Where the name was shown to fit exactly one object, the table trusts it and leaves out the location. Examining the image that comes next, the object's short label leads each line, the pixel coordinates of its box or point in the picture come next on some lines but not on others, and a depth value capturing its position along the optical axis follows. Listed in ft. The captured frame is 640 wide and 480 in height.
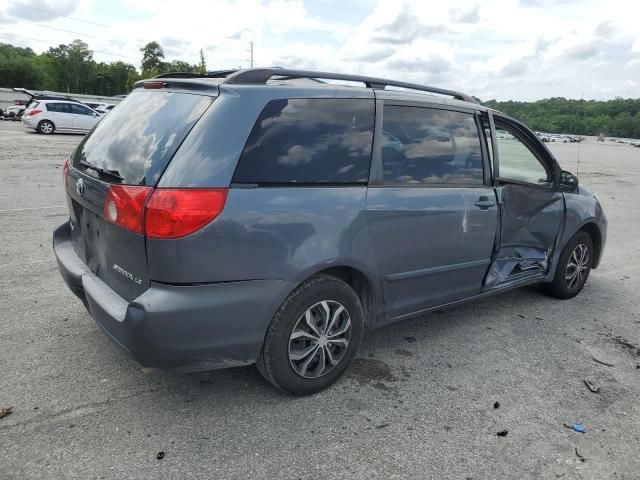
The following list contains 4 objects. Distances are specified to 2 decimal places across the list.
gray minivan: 8.48
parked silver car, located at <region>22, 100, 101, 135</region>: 73.26
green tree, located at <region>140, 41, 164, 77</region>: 323.37
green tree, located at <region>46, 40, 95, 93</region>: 311.88
